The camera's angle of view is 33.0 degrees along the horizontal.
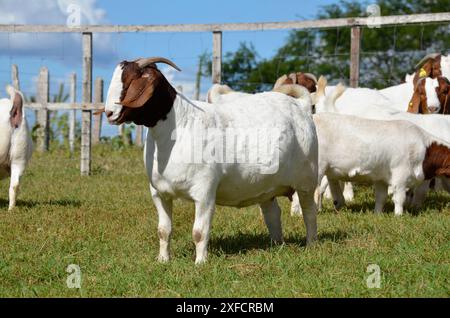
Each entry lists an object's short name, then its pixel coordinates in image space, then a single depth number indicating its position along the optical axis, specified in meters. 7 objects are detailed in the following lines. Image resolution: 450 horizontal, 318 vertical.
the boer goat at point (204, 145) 5.94
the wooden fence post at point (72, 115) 20.96
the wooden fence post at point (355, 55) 13.09
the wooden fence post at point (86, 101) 14.26
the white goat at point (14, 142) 9.62
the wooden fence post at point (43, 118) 20.62
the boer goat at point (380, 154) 9.16
